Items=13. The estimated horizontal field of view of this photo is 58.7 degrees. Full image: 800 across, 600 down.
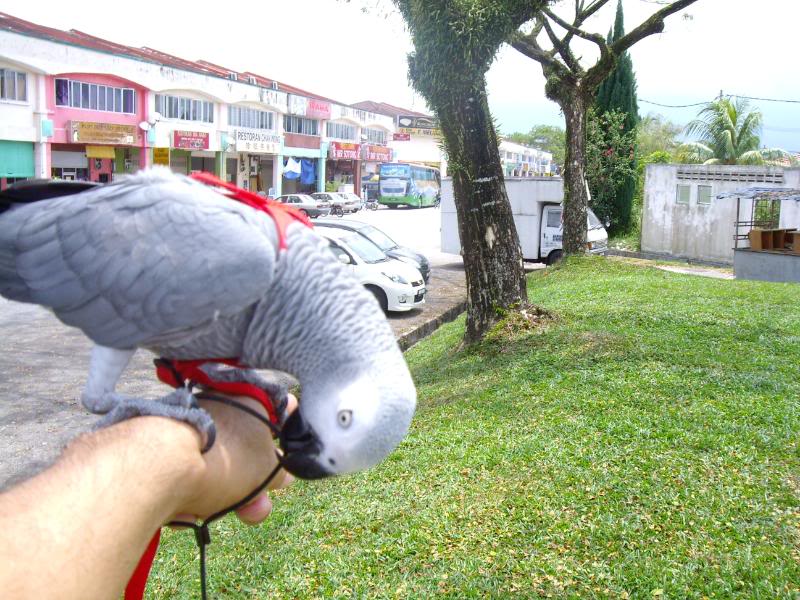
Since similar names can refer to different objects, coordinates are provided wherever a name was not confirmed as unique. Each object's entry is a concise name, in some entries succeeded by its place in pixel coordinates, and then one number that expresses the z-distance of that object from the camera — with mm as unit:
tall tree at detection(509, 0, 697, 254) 14250
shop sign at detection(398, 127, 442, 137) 66062
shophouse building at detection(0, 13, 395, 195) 27188
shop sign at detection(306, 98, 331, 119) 46181
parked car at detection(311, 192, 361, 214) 41094
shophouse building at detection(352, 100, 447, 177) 64306
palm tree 30094
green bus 50531
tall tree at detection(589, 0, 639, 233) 27156
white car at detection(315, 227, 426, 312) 12930
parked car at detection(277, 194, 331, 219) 37819
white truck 18641
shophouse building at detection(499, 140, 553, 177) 77062
